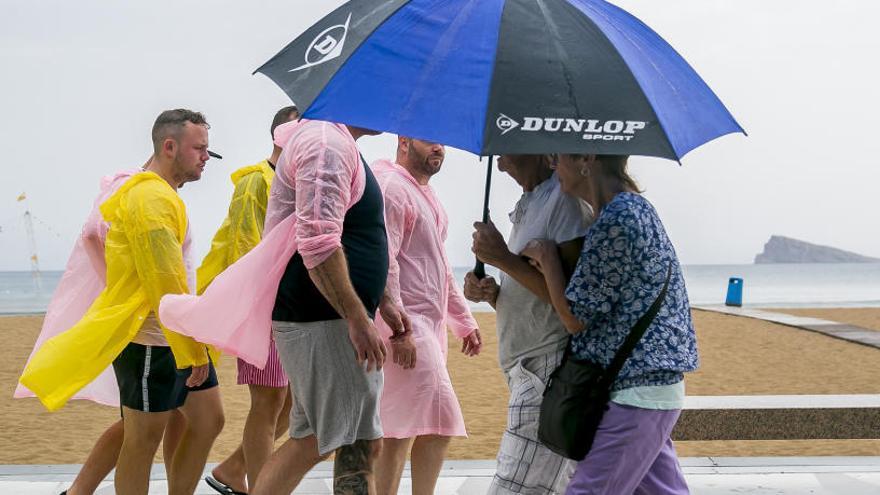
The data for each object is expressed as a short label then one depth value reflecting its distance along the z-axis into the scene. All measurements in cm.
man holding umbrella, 353
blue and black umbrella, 322
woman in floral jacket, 320
